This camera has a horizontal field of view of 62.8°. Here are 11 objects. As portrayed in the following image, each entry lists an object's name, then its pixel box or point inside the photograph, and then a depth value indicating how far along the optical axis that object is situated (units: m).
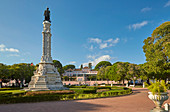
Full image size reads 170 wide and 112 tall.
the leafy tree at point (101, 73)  76.31
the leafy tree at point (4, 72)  42.59
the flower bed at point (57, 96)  17.38
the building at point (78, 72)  127.88
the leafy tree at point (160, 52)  33.19
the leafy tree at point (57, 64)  81.94
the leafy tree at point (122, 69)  54.97
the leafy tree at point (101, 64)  122.41
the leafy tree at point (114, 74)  58.13
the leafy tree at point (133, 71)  50.22
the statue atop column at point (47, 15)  34.85
